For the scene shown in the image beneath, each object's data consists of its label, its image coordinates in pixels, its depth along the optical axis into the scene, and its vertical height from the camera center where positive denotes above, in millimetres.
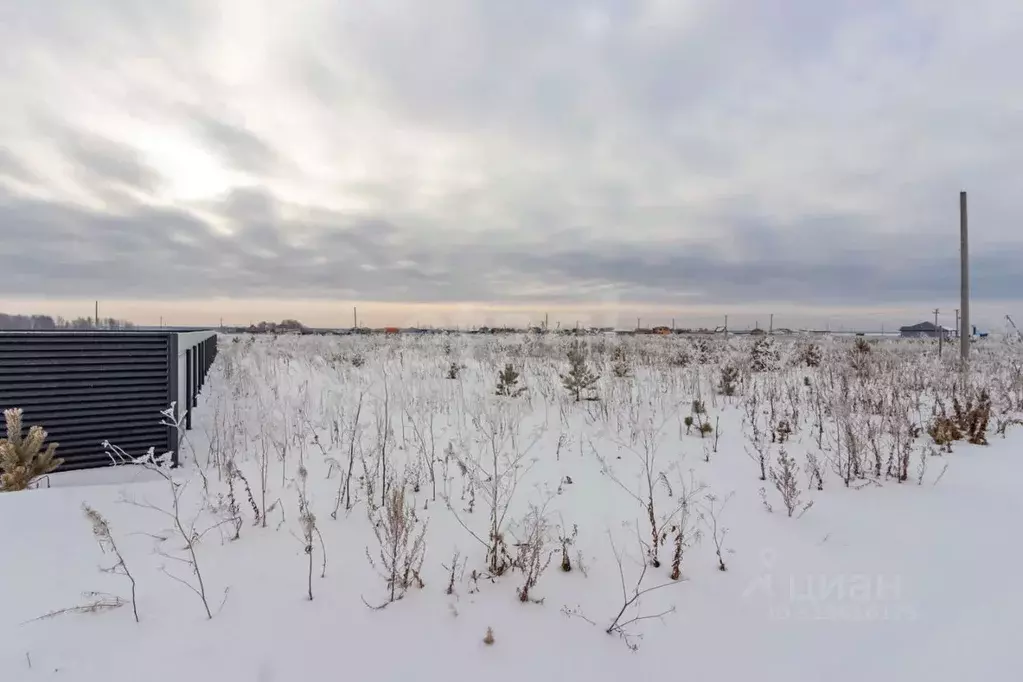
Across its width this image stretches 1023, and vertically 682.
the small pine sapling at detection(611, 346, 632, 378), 11086 -842
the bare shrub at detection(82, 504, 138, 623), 2638 -1139
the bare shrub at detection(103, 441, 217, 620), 2779 -1420
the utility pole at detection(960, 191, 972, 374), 13916 +1818
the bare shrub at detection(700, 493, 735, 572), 3213 -1453
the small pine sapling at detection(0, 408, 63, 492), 4148 -1053
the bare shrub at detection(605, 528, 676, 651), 2516 -1529
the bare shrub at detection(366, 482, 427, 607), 2818 -1385
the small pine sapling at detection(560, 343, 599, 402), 8938 -855
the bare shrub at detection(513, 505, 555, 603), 2824 -1405
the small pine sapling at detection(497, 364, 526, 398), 9258 -956
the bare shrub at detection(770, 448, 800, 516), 3873 -1281
